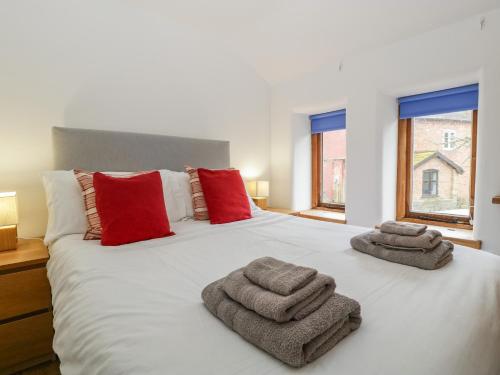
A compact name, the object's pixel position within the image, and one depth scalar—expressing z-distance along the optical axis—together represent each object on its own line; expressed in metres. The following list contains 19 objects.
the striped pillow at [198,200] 2.08
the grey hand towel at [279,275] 0.72
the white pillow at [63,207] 1.63
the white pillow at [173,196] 2.02
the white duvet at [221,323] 0.59
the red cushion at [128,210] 1.49
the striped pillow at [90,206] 1.57
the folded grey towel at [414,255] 1.10
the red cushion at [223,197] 2.01
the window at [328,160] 3.29
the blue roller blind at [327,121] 3.13
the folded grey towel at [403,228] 1.23
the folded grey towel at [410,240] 1.14
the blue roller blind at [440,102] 2.27
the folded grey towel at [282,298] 0.65
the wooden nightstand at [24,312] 1.37
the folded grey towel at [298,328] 0.59
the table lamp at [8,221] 1.56
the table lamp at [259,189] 3.12
